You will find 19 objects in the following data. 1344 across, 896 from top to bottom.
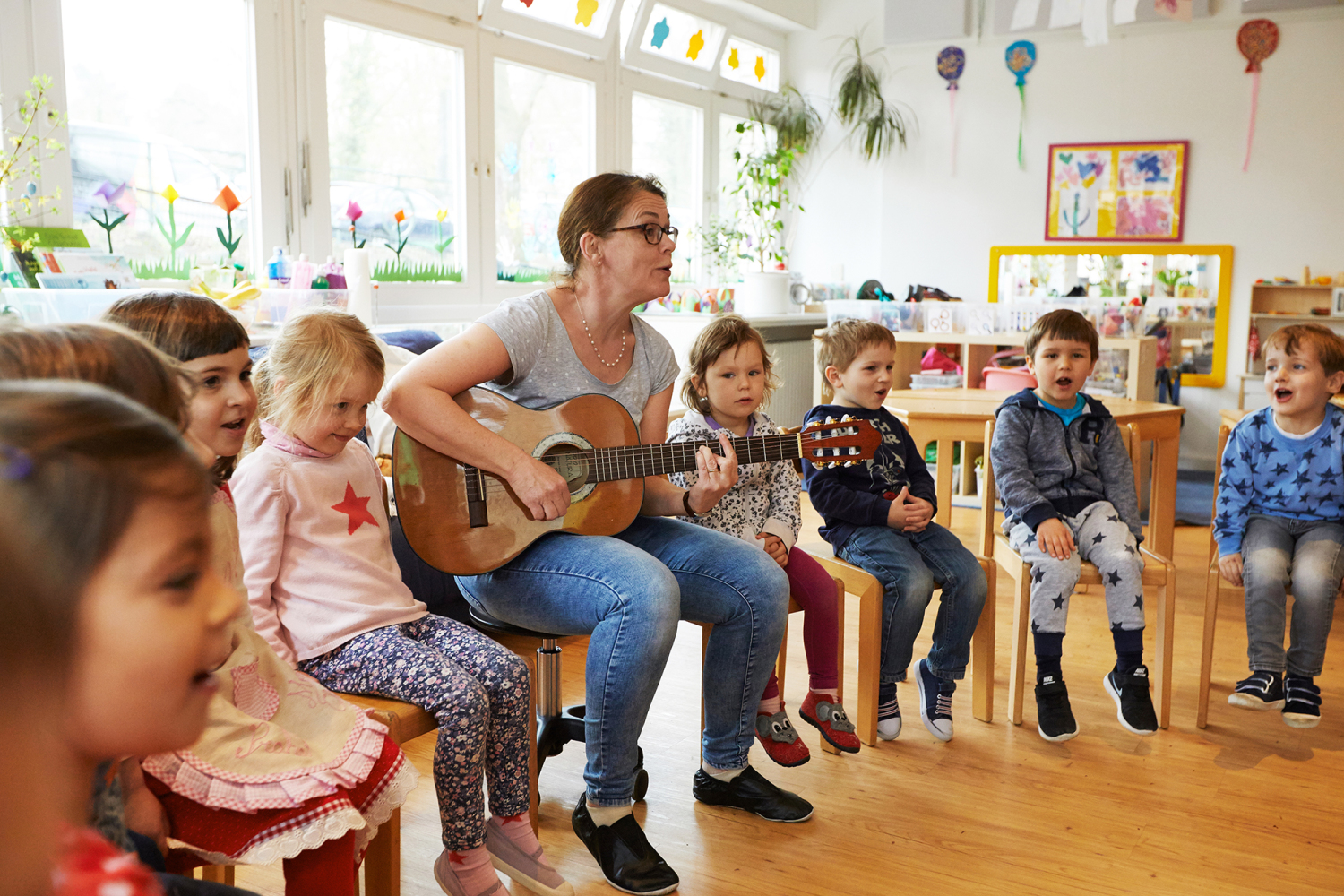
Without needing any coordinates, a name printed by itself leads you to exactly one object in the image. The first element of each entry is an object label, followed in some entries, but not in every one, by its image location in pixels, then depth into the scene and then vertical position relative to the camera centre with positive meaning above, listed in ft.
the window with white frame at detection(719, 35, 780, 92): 19.81 +5.00
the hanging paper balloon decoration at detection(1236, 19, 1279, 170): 18.08 +4.90
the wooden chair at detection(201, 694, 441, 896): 4.46 -2.16
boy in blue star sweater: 7.45 -1.41
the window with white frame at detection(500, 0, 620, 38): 14.47 +4.44
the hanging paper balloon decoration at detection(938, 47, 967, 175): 20.18 +4.99
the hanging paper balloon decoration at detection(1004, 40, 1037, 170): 19.69 +4.99
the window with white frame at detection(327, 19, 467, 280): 12.22 +2.09
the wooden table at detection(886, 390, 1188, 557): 10.19 -1.00
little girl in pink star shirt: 4.63 -1.28
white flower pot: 17.98 +0.50
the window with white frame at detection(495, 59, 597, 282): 14.74 +2.40
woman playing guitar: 5.35 -1.25
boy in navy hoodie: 7.25 -1.53
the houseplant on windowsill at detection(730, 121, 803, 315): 18.02 +2.03
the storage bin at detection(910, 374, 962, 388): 15.29 -0.82
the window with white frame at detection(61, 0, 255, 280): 9.71 +1.88
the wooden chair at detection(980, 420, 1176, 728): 7.43 -2.04
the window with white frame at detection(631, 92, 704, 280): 17.97 +2.95
